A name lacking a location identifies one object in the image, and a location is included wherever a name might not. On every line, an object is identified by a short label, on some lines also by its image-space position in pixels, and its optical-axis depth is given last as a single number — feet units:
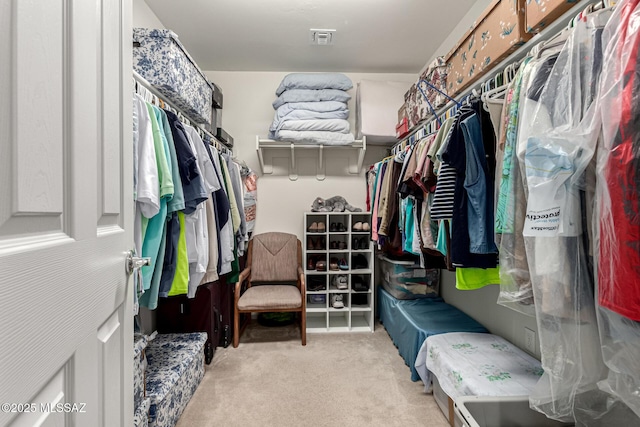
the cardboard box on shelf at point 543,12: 3.22
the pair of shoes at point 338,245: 9.16
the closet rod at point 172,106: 4.25
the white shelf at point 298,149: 8.84
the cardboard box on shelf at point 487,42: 3.86
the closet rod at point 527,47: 3.16
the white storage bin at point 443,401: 4.85
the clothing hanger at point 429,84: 5.60
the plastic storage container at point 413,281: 8.20
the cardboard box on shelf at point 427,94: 6.16
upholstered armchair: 8.34
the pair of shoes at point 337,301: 8.84
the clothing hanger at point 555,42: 2.79
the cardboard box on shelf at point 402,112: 8.21
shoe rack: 8.79
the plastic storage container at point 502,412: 3.18
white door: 1.18
